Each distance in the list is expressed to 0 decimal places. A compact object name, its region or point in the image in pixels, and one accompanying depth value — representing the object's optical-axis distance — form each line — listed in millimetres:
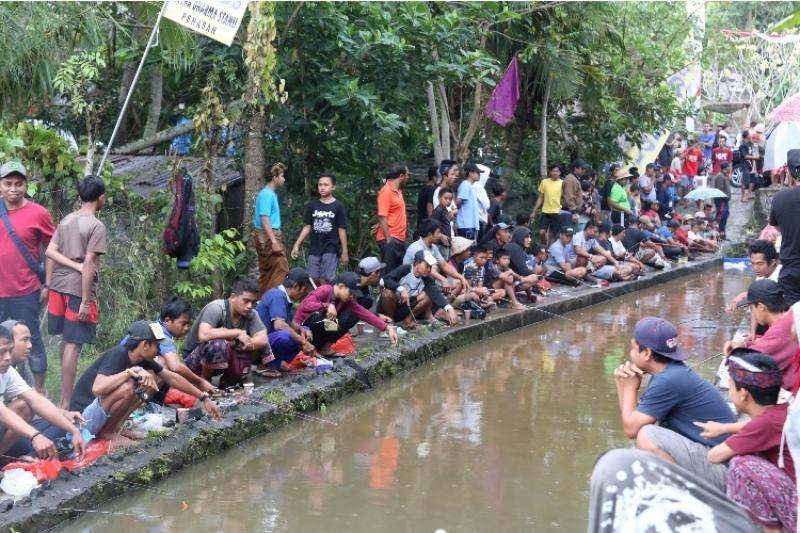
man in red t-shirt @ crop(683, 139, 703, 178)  27312
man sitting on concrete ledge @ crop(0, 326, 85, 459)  6367
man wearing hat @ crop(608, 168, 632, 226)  20328
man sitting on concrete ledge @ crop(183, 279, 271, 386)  8719
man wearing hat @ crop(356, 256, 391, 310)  11211
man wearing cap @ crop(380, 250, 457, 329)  12039
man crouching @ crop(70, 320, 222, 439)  7125
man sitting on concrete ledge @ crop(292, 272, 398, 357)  10305
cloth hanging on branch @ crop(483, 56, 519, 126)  17844
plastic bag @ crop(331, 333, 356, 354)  10703
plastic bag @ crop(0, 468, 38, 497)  6391
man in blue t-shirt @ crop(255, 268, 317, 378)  9672
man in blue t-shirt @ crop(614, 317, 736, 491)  5789
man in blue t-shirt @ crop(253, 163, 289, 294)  12250
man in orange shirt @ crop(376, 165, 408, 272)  13062
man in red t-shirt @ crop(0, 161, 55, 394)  8078
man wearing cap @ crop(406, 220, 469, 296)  12414
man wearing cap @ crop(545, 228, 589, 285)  16797
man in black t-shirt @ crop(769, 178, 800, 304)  8617
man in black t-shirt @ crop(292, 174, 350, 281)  12344
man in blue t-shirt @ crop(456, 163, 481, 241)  15117
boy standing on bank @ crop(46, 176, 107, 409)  8102
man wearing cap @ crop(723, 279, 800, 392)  6164
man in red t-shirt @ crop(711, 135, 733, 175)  27797
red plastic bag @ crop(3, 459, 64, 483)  6547
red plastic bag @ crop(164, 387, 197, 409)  8398
